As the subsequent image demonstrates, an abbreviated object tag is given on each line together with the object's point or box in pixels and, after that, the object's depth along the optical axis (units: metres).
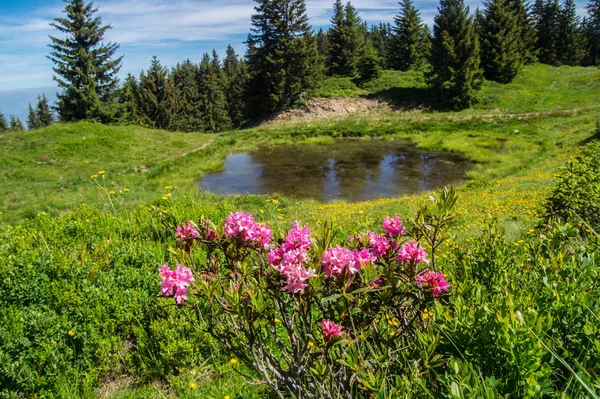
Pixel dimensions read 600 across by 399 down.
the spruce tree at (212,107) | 68.62
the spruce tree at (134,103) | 51.56
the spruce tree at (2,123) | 89.93
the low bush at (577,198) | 4.64
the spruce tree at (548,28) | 58.31
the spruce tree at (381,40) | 71.15
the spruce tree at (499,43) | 37.03
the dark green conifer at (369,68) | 40.94
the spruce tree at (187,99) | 62.12
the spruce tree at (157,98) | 52.94
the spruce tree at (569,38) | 58.41
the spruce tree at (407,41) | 48.09
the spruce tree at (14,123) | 100.77
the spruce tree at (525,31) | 44.09
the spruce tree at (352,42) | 49.57
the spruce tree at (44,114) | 87.56
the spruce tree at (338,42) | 49.53
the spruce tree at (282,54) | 37.28
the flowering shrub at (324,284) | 1.66
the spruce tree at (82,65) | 31.66
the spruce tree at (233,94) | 70.62
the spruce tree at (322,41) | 80.12
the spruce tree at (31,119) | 106.49
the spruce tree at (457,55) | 31.58
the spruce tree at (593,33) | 58.56
